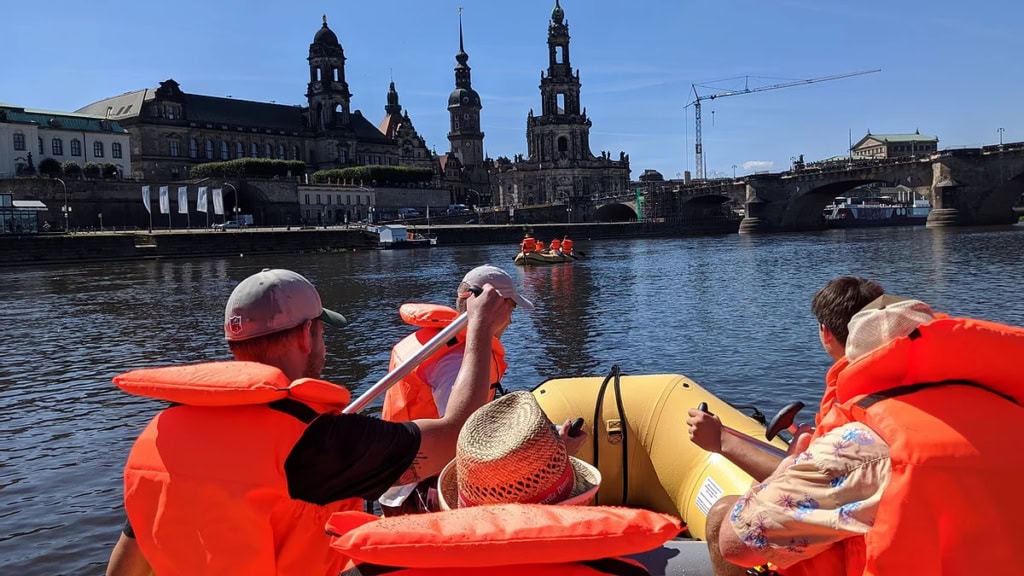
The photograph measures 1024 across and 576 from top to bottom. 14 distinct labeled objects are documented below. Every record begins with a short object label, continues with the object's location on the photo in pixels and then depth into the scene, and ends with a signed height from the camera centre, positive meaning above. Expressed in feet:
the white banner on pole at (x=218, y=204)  206.39 +8.75
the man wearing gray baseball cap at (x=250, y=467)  7.64 -2.21
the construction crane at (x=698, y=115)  546.67 +70.44
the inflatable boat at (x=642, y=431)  16.43 -4.35
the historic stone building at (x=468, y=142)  417.49 +44.86
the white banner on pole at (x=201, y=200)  205.82 +9.84
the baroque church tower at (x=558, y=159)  372.79 +30.62
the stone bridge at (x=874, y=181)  219.82 +8.06
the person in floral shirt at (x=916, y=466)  7.36 -2.34
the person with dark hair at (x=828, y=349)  10.76 -1.86
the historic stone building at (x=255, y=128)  284.61 +42.00
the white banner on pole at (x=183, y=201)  212.43 +10.07
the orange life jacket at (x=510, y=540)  6.45 -2.51
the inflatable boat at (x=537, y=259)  139.03 -5.74
